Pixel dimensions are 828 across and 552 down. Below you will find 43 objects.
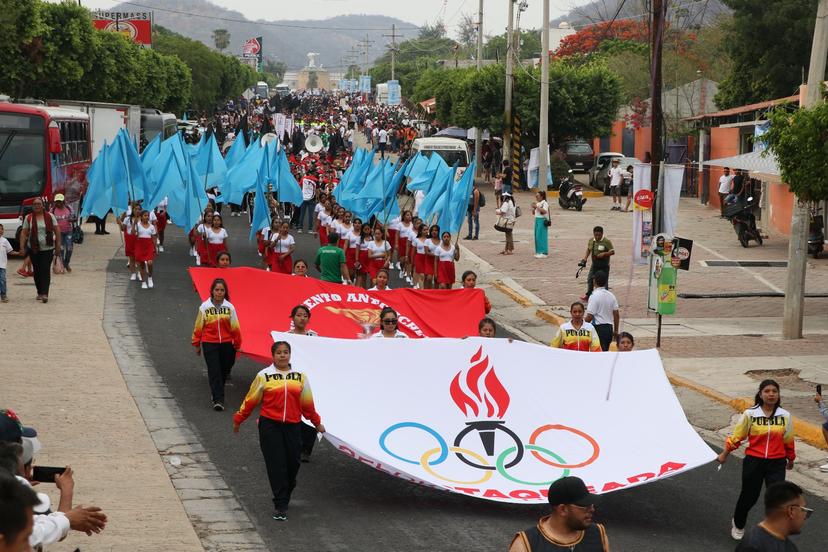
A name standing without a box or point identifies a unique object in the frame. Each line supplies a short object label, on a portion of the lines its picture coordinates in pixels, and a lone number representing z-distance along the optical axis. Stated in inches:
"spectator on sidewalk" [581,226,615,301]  808.4
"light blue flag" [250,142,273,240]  909.2
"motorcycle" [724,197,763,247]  1191.6
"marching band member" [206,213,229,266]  862.5
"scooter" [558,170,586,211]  1599.4
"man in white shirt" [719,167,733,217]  1423.5
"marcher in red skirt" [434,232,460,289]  823.7
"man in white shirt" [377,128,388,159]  2603.3
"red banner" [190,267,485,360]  584.7
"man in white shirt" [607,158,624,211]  1587.1
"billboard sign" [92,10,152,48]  3118.8
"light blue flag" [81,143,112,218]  1001.5
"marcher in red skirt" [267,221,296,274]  810.8
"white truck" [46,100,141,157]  1449.3
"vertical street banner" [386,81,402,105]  4803.2
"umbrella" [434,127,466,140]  2476.3
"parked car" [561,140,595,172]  2164.1
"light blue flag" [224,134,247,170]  1212.5
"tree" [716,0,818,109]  1619.1
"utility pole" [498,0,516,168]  1867.0
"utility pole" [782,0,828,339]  711.7
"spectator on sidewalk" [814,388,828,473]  404.4
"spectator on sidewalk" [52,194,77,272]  906.7
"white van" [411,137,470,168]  1859.0
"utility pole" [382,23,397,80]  5991.6
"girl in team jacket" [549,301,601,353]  502.3
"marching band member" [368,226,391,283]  823.1
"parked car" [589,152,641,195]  1897.1
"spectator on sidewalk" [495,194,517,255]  1128.2
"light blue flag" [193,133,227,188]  1133.1
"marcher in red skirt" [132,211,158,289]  863.7
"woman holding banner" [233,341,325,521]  382.3
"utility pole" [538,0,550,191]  1427.2
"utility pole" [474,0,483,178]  2185.0
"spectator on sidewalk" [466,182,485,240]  1227.9
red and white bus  1000.9
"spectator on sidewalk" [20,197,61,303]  772.6
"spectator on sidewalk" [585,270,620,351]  597.9
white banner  397.7
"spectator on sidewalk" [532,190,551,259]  1079.8
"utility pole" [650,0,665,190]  919.7
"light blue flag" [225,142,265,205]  1128.2
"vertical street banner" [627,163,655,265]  772.0
